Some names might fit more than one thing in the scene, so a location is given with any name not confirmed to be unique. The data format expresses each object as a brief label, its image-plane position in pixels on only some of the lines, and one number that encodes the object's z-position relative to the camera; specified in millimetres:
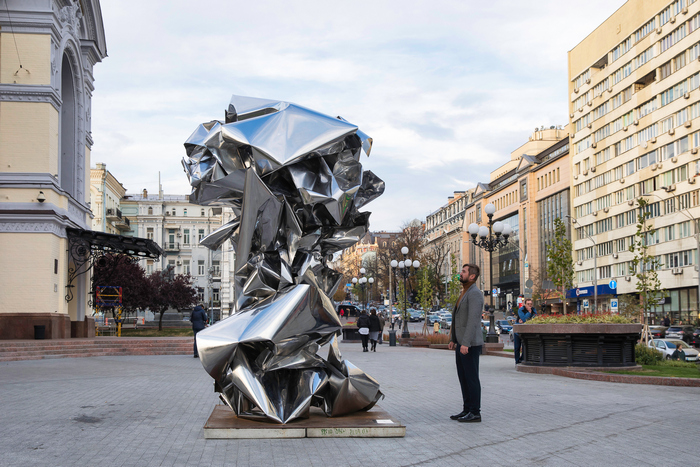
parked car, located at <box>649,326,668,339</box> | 39938
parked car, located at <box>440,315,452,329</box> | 63456
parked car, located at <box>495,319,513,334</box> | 57088
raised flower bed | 14855
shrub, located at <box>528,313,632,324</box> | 15320
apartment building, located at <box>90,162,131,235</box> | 71062
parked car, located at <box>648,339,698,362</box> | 25969
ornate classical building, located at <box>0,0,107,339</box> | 26047
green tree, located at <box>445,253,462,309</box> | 44031
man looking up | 8086
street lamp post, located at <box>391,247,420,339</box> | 34938
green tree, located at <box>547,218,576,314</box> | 23938
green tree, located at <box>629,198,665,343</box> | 25250
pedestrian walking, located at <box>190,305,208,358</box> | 21516
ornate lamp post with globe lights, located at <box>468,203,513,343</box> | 26419
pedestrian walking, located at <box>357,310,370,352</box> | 26297
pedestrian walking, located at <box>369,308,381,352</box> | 26422
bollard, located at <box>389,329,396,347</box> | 31578
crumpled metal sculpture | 7082
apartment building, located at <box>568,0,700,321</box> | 53875
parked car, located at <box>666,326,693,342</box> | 38909
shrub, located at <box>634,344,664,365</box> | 17109
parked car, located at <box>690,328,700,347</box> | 36344
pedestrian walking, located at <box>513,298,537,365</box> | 17231
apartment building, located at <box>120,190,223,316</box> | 83375
